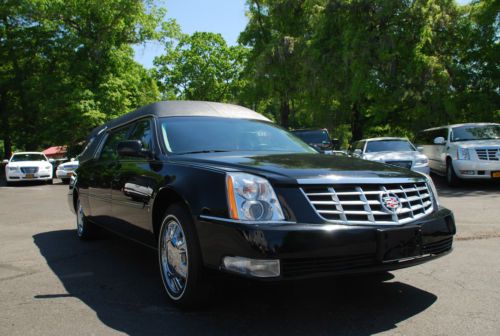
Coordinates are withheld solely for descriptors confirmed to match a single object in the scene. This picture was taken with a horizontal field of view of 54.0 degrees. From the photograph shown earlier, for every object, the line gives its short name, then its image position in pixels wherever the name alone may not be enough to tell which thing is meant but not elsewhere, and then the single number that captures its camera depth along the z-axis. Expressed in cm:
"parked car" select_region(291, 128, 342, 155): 1884
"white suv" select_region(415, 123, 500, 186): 1267
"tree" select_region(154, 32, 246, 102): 4991
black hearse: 306
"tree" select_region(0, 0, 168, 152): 2866
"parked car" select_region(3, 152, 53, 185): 2059
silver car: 1325
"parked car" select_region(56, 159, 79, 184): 2073
